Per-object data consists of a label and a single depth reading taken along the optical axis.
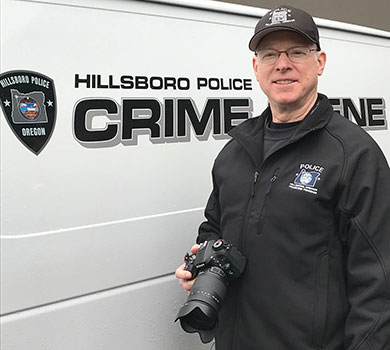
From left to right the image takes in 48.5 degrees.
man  1.21
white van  1.35
